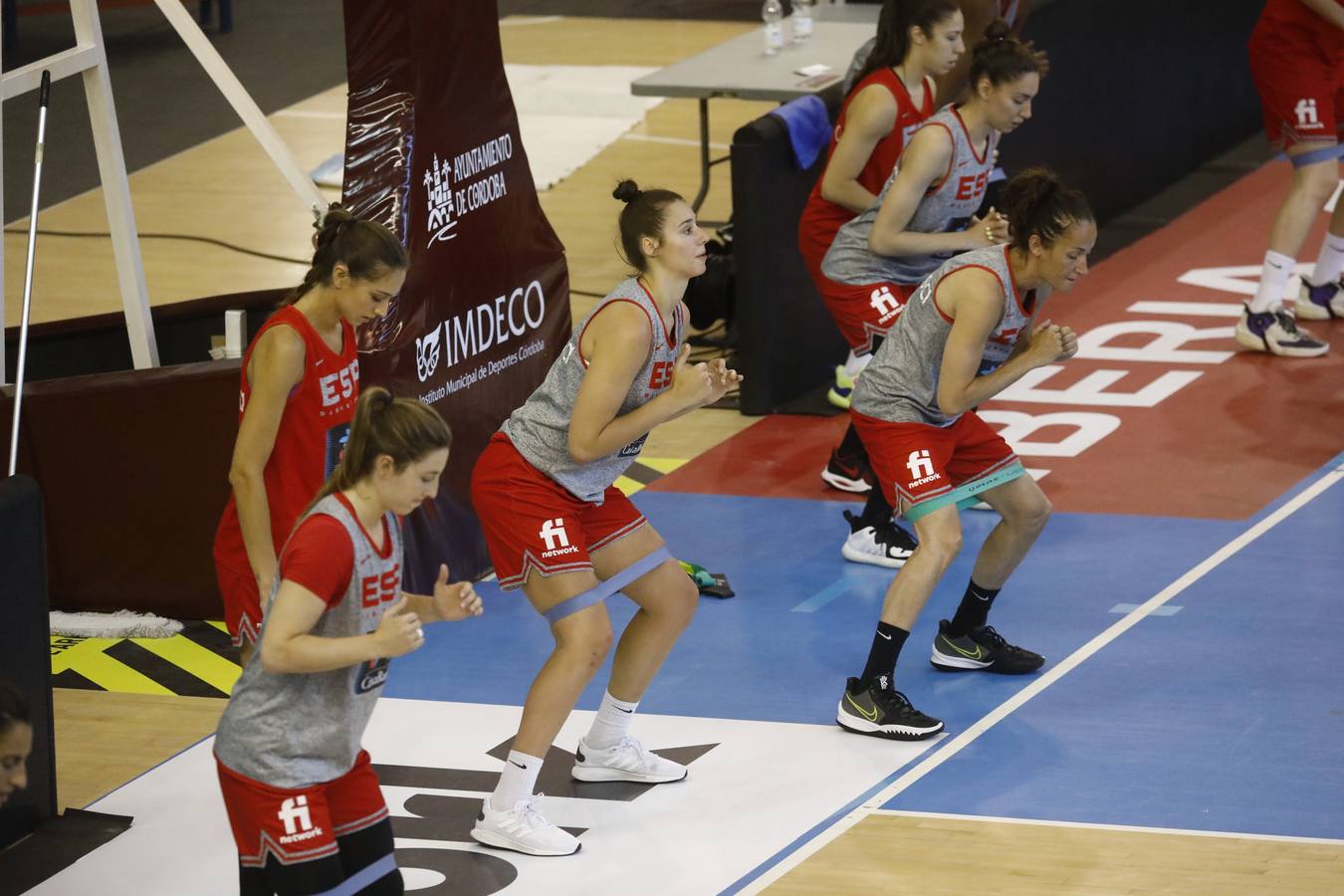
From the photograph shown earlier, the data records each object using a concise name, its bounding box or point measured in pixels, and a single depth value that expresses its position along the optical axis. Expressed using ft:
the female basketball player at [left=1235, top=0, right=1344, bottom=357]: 55.72
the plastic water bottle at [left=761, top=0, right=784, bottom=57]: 68.44
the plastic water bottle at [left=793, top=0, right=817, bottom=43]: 70.18
